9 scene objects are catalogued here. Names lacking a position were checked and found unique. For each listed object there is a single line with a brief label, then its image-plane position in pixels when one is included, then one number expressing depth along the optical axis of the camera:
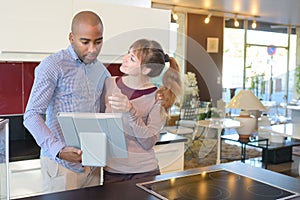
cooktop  1.30
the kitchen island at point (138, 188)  1.28
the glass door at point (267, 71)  8.80
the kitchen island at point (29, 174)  2.15
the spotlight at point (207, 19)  7.40
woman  1.38
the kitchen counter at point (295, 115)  5.69
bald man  1.46
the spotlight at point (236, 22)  7.93
